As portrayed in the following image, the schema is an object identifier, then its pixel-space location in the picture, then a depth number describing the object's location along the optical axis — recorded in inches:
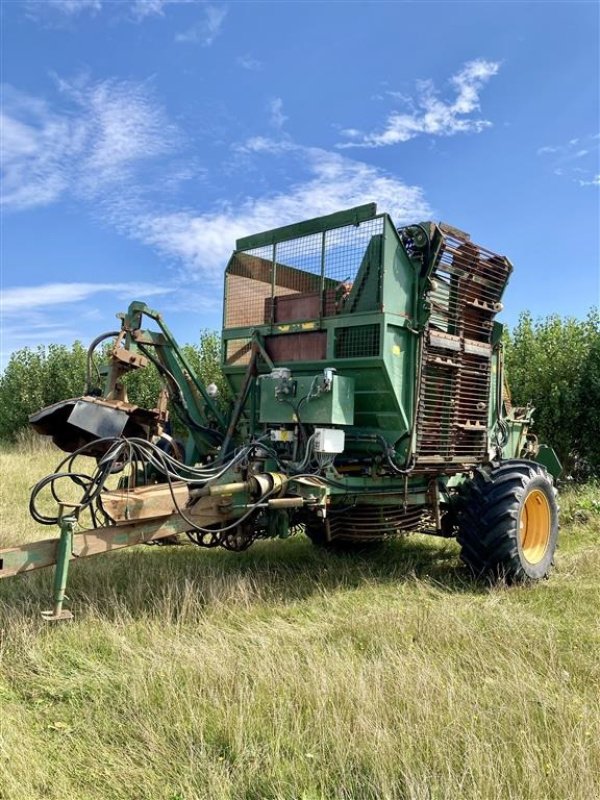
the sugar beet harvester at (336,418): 197.9
